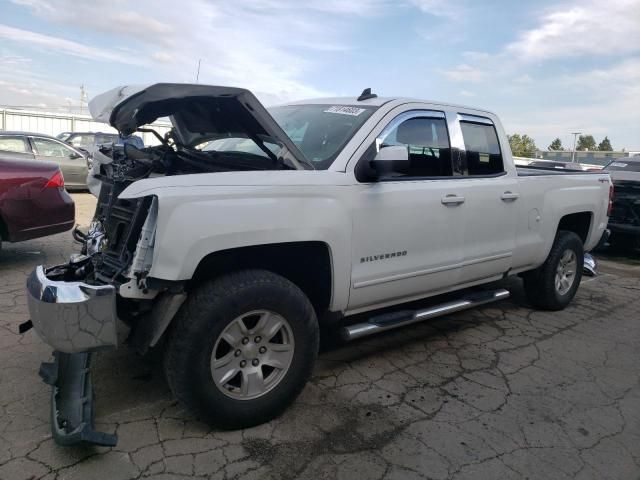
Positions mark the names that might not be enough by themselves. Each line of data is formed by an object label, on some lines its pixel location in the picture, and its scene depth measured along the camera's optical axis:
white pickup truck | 2.64
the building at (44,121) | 24.52
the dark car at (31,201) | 5.58
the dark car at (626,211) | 8.59
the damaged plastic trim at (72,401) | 2.54
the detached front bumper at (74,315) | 2.46
